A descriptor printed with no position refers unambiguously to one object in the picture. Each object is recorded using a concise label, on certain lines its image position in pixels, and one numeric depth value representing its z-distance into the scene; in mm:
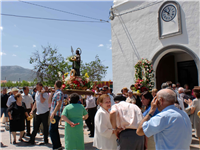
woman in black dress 6562
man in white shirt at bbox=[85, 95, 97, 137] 8039
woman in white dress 3797
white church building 9477
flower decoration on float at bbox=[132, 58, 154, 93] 10484
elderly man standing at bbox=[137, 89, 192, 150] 2365
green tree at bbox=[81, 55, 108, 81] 24323
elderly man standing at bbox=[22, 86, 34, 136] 7722
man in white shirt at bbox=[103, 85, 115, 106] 7105
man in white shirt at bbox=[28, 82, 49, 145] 6410
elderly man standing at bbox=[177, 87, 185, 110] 7075
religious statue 7298
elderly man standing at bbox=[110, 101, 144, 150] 3418
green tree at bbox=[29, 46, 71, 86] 17656
